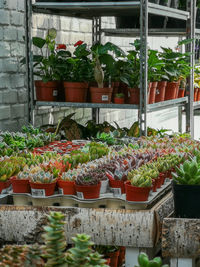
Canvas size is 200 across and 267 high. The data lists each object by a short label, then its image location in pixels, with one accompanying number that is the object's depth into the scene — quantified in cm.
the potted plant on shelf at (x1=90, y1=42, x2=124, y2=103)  402
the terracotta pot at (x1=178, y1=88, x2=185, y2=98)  496
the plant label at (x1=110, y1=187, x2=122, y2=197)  229
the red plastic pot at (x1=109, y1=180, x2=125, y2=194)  227
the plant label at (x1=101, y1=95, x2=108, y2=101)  403
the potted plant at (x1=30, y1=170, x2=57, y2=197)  225
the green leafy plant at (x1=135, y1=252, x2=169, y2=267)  112
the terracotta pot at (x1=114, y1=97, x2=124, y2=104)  404
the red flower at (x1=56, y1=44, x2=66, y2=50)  426
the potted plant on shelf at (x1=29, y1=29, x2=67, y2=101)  407
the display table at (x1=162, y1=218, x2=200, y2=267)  199
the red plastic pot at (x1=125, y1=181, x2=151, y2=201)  213
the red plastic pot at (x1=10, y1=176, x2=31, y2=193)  229
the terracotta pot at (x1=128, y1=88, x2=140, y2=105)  401
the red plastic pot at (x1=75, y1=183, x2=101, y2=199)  220
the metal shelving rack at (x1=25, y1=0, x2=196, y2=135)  384
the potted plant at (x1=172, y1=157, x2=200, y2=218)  202
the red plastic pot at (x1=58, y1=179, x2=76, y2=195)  225
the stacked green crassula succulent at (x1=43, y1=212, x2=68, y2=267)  110
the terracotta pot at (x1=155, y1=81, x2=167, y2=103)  432
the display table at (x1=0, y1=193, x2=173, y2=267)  208
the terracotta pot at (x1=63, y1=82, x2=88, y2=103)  406
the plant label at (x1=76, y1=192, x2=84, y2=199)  222
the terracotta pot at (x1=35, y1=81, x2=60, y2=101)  410
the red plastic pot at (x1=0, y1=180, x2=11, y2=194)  238
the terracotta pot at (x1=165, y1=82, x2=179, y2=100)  457
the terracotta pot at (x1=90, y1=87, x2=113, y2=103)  402
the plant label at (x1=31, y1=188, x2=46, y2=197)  225
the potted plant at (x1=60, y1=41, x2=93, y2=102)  407
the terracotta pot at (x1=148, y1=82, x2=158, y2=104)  410
